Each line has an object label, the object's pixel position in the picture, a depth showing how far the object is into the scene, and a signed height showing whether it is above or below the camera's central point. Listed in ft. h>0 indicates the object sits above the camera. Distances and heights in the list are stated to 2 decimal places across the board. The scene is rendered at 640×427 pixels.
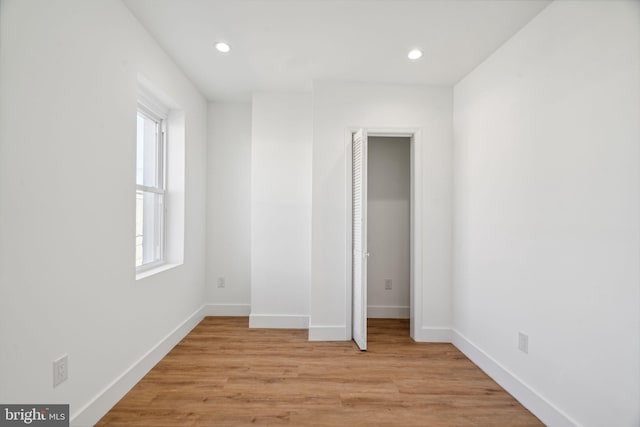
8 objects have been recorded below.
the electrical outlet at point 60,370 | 5.18 -2.48
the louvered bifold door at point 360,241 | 9.82 -0.58
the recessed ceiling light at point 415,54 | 8.77 +4.73
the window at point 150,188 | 9.49 +1.01
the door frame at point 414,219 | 10.77 +0.14
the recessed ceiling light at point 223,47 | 8.59 +4.78
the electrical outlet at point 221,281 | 13.09 -2.44
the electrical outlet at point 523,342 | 7.19 -2.71
